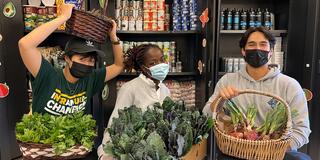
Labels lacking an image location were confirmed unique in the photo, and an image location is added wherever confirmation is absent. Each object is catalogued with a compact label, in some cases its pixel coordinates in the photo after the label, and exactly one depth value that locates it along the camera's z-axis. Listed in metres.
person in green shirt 1.62
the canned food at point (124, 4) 2.78
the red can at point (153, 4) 2.76
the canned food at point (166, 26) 2.87
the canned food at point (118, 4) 2.79
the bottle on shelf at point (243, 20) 2.86
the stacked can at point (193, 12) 2.82
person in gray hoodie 1.64
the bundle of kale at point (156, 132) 1.00
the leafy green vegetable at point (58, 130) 1.21
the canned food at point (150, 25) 2.77
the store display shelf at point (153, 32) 2.75
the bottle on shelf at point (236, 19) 2.86
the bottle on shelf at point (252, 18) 2.87
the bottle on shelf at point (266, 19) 2.89
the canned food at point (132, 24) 2.76
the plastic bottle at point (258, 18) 2.88
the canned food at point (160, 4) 2.78
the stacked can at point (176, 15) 2.85
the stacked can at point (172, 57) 2.90
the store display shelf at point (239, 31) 2.83
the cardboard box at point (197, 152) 1.11
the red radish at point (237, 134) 1.30
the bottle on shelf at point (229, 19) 2.86
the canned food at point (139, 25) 2.77
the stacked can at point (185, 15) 2.84
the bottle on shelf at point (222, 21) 2.85
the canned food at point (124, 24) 2.75
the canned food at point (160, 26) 2.80
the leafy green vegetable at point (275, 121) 1.35
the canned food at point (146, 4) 2.75
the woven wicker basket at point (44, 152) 1.22
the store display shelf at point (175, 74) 2.87
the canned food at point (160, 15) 2.78
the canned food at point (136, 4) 2.77
